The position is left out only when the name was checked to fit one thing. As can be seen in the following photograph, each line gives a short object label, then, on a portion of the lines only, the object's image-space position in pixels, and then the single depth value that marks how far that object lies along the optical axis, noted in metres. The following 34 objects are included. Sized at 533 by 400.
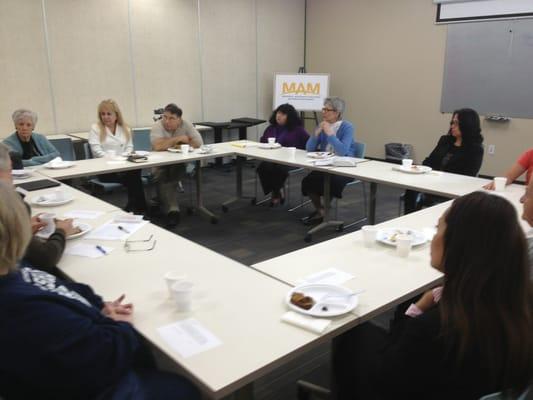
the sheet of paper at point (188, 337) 1.39
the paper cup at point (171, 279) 1.66
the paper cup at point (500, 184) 3.18
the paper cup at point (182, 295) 1.57
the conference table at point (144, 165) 3.77
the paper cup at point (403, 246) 2.06
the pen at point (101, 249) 2.10
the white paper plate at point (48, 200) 2.84
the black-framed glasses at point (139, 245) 2.15
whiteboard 5.65
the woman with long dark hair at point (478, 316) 1.15
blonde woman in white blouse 4.64
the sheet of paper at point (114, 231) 2.30
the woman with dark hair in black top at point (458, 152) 3.76
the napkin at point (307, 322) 1.48
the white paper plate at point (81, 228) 2.20
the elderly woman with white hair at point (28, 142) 4.04
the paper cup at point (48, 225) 2.24
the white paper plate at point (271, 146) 4.92
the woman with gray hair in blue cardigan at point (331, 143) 4.45
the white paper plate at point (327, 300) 1.56
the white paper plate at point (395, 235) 2.20
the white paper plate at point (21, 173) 3.60
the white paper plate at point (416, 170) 3.76
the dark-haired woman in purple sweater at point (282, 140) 5.07
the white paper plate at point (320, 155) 4.34
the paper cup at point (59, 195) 2.94
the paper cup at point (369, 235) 2.20
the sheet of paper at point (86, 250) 2.08
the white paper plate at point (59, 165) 3.89
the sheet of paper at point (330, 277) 1.83
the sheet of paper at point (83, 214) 2.63
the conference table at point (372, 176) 3.34
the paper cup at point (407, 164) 3.82
